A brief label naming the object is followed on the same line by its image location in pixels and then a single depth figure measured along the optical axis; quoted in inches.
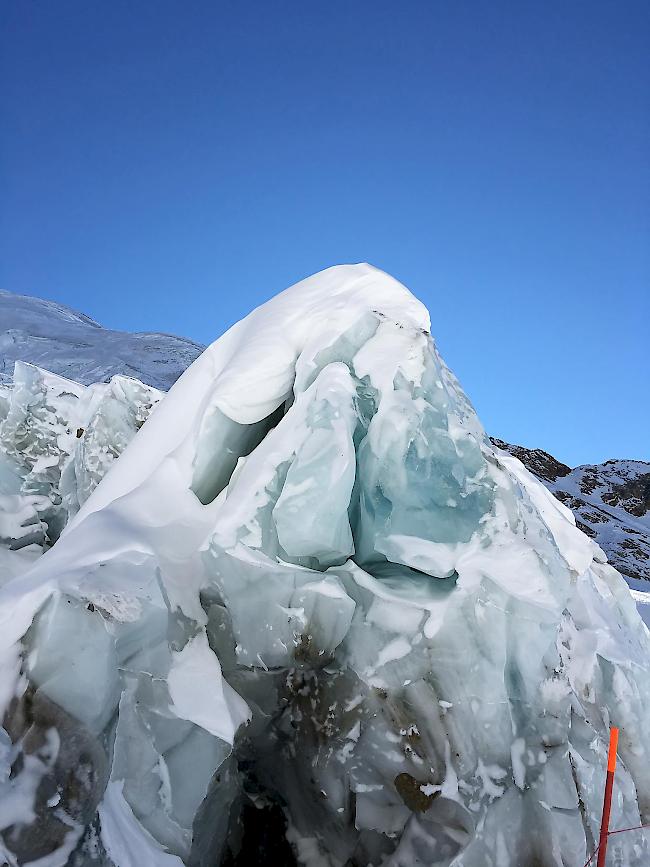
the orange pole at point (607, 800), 137.8
